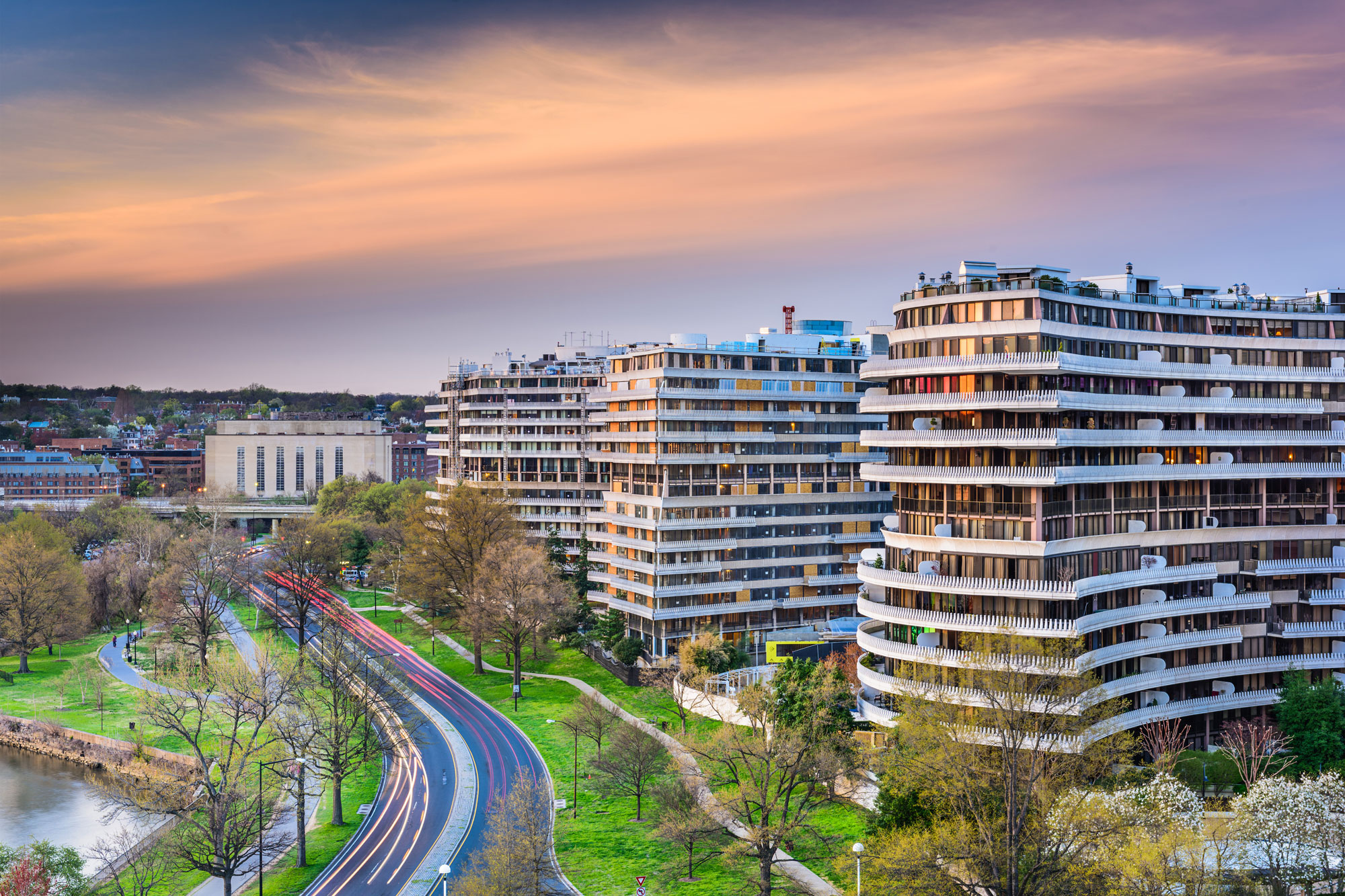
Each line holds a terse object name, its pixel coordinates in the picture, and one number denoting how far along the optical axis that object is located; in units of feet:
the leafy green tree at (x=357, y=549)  628.69
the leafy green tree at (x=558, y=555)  493.77
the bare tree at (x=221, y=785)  235.40
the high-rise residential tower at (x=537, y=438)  563.07
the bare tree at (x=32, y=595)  457.68
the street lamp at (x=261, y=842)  234.17
